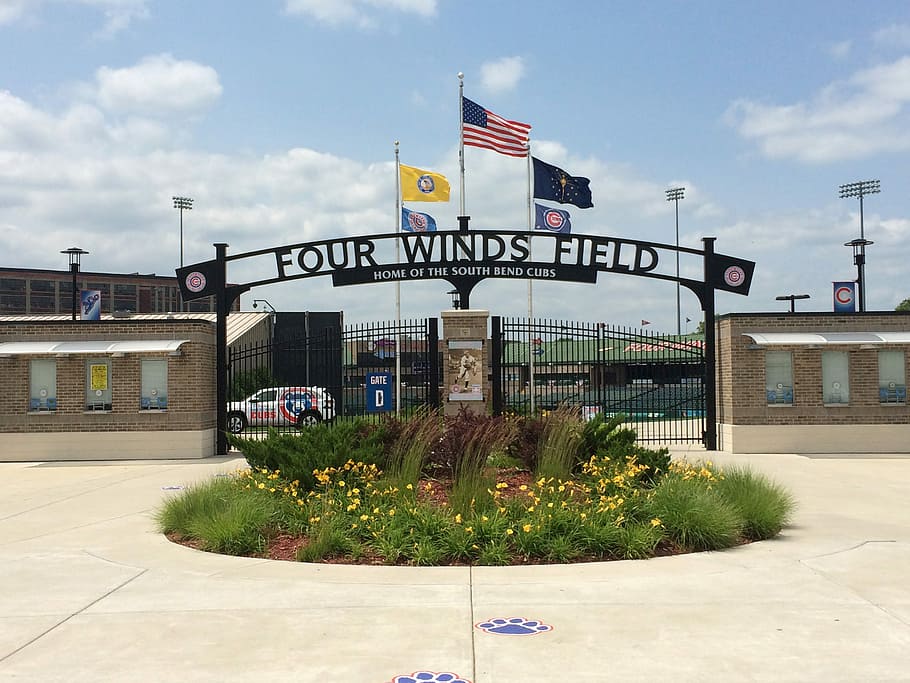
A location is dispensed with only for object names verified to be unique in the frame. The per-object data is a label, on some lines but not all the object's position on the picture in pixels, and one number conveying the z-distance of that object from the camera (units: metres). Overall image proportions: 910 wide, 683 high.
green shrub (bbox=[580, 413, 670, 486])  11.42
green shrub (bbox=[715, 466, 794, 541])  9.97
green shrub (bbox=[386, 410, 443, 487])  10.88
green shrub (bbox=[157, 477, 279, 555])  9.45
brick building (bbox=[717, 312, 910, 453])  20.52
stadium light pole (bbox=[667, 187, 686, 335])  69.06
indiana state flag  22.33
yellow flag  22.28
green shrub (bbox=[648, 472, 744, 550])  9.33
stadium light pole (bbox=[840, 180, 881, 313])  28.51
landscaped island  9.07
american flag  22.22
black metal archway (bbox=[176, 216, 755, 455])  20.62
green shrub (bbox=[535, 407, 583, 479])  11.28
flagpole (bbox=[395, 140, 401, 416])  20.86
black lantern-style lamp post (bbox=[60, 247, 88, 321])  27.74
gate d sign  20.94
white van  28.84
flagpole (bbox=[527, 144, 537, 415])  20.25
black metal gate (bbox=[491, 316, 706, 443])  19.97
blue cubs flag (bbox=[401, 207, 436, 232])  22.73
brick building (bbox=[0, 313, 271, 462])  20.66
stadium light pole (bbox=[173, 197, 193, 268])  72.00
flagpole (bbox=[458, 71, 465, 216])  22.38
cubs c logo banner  21.23
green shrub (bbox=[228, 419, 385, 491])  11.07
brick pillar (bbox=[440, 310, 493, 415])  19.44
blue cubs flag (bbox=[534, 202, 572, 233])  22.58
